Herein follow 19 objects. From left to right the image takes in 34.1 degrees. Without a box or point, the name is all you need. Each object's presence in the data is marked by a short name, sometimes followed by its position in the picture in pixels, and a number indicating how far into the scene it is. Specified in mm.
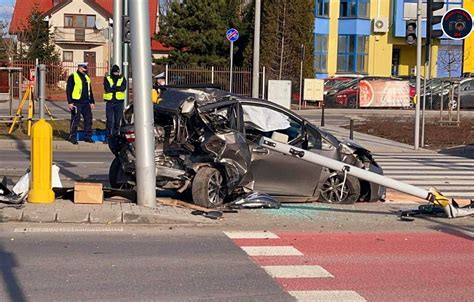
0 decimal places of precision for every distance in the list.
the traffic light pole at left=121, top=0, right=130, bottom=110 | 20912
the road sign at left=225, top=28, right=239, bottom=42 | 32897
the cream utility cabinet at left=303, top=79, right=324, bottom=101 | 39656
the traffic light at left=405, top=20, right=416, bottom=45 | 21250
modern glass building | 56750
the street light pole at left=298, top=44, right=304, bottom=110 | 42075
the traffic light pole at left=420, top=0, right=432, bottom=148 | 20172
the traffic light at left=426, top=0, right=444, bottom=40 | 20062
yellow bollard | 9805
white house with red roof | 66250
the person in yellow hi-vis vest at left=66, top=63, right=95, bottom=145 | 19422
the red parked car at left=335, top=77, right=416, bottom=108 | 43688
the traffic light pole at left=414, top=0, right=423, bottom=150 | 21766
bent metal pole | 10156
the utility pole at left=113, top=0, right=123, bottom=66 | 20219
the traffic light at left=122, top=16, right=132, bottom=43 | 18458
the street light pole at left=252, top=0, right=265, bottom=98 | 25719
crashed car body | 10609
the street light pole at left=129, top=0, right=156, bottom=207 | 9883
